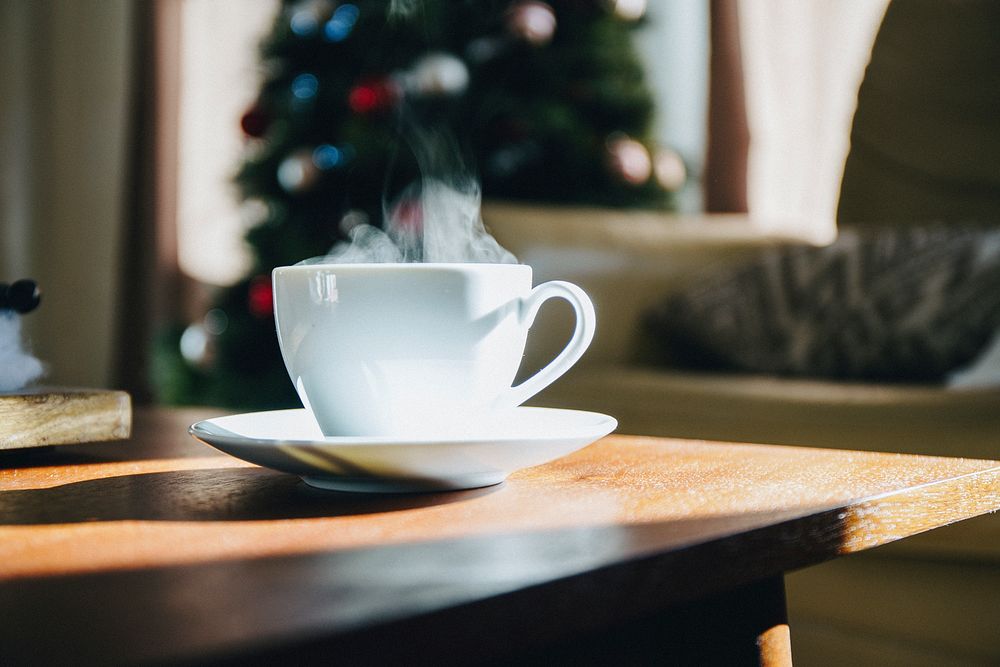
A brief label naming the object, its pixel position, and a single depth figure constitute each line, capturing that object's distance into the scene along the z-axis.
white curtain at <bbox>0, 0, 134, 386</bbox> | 3.04
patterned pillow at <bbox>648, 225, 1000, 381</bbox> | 1.26
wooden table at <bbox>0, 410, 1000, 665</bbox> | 0.25
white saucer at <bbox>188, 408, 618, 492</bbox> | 0.40
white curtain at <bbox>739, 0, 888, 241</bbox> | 2.59
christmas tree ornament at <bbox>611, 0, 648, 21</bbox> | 2.61
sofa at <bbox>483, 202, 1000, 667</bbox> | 0.89
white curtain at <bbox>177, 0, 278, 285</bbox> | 3.36
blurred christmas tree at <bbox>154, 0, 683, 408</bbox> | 2.48
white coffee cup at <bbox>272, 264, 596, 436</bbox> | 0.45
